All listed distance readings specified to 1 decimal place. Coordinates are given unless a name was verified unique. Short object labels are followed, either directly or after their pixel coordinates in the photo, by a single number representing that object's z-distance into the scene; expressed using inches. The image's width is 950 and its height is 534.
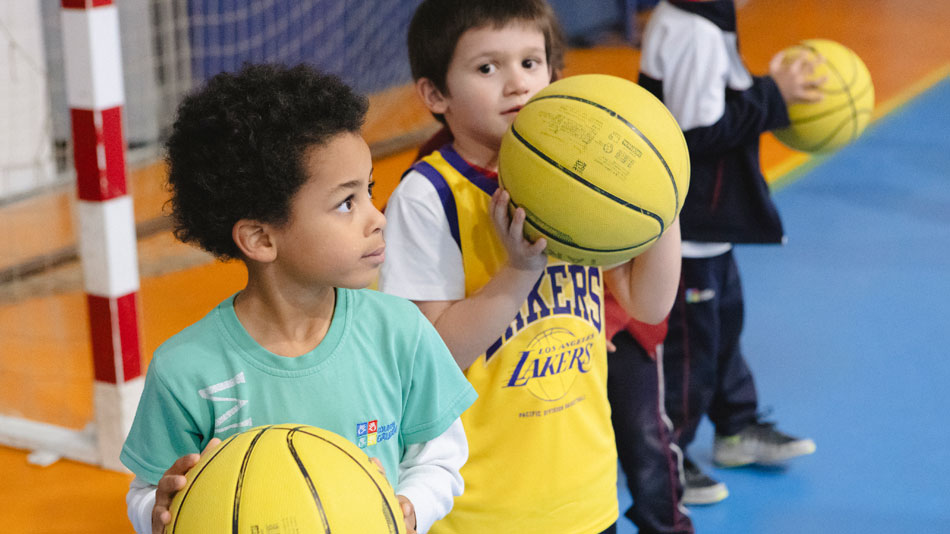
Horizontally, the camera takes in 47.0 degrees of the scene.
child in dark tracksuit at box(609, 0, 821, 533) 107.4
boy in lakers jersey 76.4
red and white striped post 115.7
